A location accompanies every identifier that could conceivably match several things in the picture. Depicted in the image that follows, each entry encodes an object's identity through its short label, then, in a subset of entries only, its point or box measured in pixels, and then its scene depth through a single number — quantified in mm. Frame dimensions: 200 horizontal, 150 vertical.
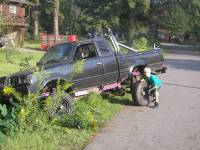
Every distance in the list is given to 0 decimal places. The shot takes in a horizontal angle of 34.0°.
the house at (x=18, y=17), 31993
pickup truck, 7227
